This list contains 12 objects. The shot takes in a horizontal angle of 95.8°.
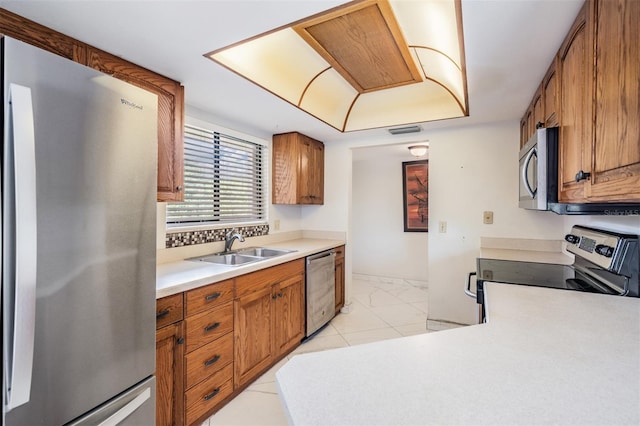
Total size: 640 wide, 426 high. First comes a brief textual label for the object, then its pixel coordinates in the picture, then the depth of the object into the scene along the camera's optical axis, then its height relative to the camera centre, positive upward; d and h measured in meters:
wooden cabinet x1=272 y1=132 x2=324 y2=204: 3.14 +0.47
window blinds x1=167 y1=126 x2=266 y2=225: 2.32 +0.28
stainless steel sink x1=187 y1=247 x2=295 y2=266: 2.39 -0.40
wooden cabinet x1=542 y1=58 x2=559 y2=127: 1.48 +0.65
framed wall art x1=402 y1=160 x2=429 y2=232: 4.70 +0.28
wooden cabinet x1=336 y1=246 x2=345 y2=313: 3.37 -0.78
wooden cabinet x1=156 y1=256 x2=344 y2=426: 1.54 -0.83
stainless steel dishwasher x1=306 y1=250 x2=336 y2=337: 2.79 -0.80
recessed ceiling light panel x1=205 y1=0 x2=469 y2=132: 1.66 +1.11
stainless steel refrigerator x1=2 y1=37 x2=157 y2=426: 0.85 -0.11
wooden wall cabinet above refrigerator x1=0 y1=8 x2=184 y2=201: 1.23 +0.74
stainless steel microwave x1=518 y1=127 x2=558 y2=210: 1.41 +0.23
